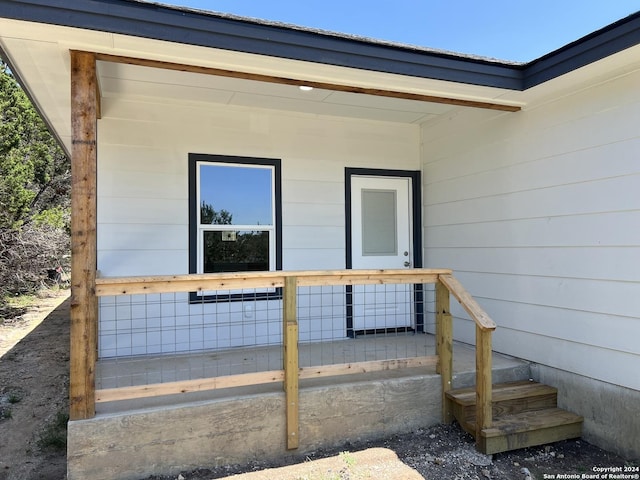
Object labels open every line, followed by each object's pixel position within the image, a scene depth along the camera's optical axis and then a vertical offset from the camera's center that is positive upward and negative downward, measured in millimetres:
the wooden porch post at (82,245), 2643 +15
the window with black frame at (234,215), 4375 +307
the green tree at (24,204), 8164 +886
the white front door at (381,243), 4980 +20
